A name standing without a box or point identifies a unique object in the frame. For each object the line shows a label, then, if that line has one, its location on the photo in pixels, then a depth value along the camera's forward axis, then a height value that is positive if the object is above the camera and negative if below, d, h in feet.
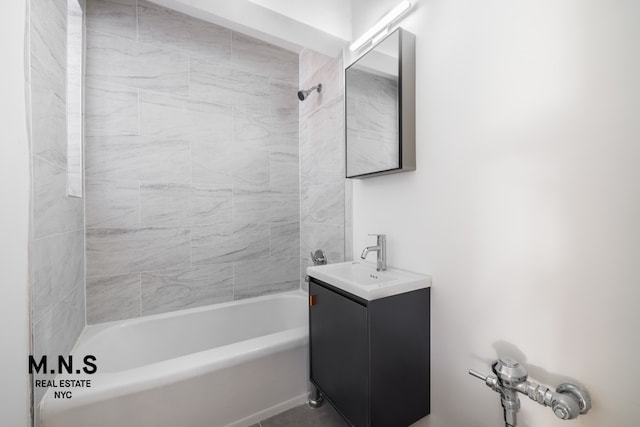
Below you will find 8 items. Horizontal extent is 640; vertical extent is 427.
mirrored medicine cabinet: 4.17 +1.76
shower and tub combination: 4.16 -0.22
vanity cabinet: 3.52 -2.07
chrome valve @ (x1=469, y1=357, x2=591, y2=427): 2.44 -1.76
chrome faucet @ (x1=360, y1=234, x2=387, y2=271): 4.60 -0.69
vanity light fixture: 4.24 +3.19
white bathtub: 3.63 -2.72
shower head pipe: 6.68 +2.96
